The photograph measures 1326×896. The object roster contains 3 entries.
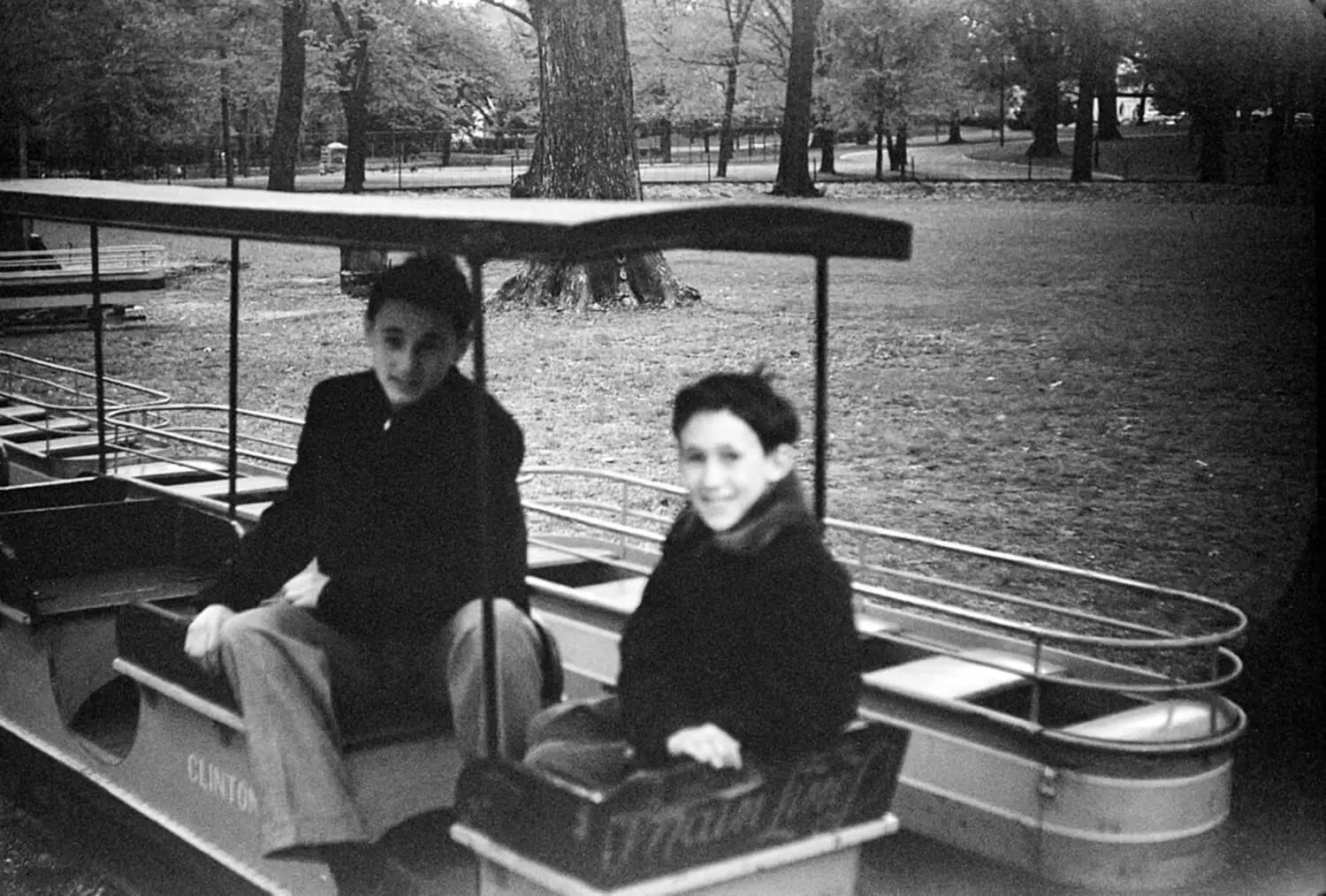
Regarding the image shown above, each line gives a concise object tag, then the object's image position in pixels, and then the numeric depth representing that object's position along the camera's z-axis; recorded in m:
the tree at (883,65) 31.44
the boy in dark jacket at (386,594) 3.80
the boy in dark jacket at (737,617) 3.22
